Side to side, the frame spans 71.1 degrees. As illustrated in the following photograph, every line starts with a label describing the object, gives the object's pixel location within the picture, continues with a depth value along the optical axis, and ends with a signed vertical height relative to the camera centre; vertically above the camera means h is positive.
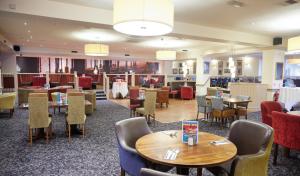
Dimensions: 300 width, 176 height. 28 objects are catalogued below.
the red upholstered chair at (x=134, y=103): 6.79 -0.94
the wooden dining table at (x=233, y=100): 5.86 -0.67
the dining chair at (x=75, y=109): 4.61 -0.76
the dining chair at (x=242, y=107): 6.04 -0.92
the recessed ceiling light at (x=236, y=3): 4.00 +1.44
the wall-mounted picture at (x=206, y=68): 12.39 +0.51
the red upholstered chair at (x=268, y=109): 4.43 -0.68
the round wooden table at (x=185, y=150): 1.78 -0.72
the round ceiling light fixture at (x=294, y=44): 4.57 +0.73
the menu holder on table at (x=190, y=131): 2.21 -0.59
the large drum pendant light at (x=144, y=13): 2.29 +0.69
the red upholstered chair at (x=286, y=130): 3.15 -0.82
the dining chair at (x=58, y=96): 5.43 -0.57
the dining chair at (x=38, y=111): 4.28 -0.76
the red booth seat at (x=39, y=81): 11.05 -0.36
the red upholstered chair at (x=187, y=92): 11.79 -0.90
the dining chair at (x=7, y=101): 6.75 -0.90
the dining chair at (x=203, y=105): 6.17 -0.87
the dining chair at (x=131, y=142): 2.16 -0.78
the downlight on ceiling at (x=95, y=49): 7.75 +0.95
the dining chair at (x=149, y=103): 5.93 -0.78
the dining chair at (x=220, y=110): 5.63 -0.92
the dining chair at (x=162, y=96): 9.12 -0.88
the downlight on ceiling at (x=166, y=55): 8.82 +0.88
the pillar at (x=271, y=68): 8.29 +0.36
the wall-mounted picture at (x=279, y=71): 8.44 +0.26
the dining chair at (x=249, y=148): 1.96 -0.77
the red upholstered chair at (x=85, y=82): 11.73 -0.41
